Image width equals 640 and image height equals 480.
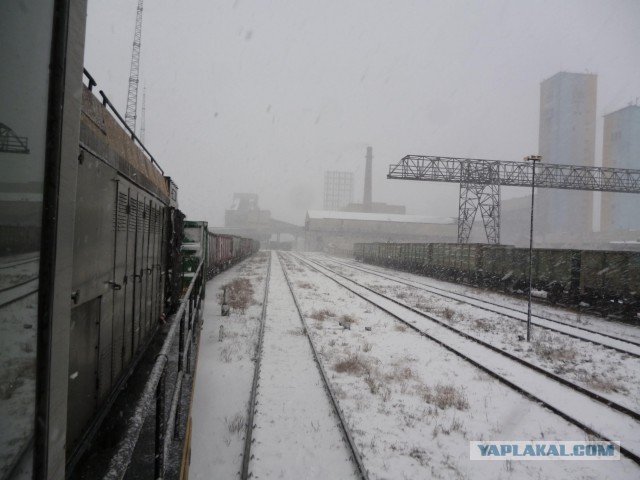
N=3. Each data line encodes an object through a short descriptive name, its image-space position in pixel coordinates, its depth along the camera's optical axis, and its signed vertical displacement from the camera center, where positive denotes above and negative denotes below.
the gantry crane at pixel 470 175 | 32.06 +6.36
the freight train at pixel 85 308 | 1.25 -0.42
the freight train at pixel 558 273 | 12.45 -0.88
